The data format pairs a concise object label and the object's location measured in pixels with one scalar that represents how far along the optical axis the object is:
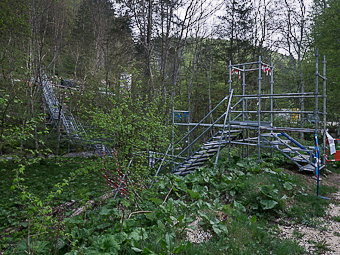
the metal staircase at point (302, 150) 6.06
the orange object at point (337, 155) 6.47
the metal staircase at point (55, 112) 10.96
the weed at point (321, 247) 3.34
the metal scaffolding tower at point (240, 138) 5.75
